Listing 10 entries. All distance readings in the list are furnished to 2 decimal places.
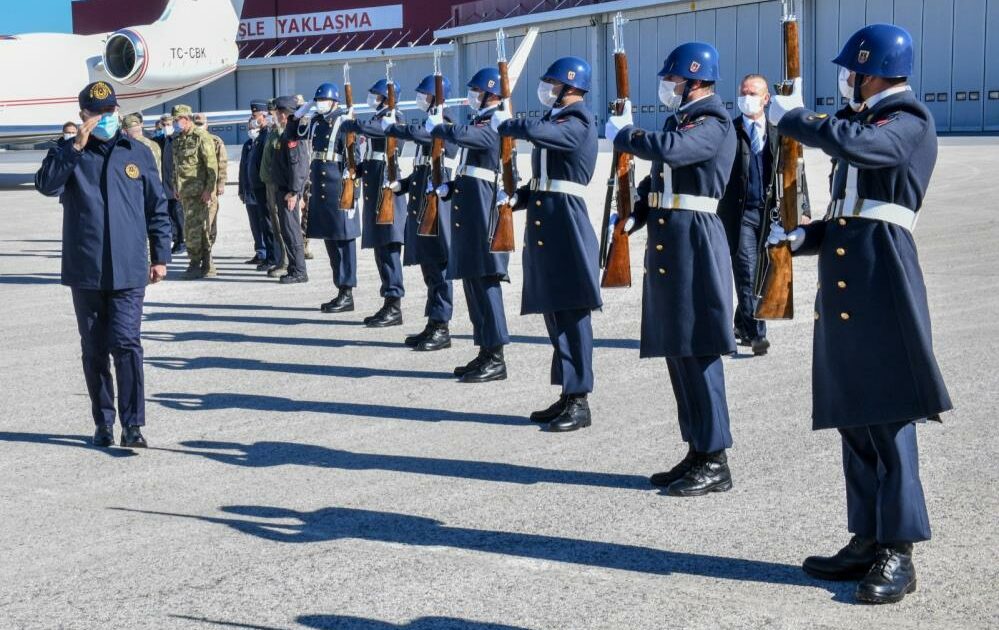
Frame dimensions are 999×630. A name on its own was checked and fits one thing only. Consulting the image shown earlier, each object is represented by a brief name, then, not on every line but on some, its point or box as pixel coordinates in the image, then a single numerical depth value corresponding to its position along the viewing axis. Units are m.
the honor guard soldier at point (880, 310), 4.33
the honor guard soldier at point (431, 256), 9.24
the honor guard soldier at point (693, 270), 5.64
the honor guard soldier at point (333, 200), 11.05
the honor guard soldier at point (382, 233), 10.23
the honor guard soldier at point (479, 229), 8.02
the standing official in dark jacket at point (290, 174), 12.58
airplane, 28.48
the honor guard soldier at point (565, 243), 6.78
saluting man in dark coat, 6.59
